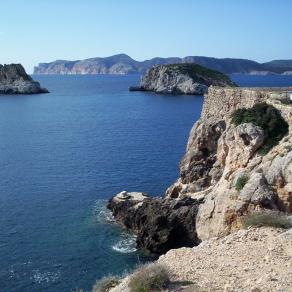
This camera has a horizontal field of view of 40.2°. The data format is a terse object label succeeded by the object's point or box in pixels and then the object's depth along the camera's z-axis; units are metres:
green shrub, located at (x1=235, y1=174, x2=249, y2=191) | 25.20
